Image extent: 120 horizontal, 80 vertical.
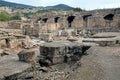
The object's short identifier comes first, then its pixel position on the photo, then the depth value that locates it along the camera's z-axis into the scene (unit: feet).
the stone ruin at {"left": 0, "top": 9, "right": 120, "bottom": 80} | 10.68
